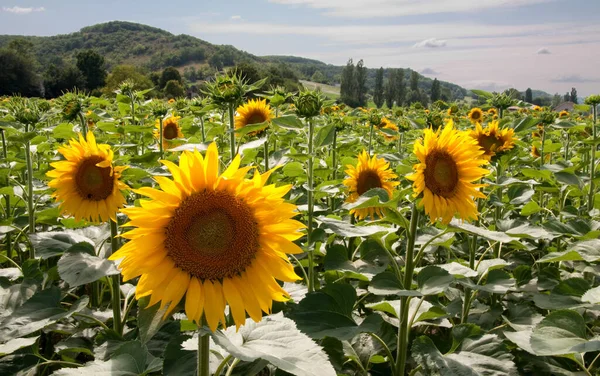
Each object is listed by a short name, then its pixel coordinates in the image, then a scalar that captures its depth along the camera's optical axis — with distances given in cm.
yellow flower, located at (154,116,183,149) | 482
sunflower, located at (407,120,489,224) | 221
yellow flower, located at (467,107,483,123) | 764
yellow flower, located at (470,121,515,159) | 337
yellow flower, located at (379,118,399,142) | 674
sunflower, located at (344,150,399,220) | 347
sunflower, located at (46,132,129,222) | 244
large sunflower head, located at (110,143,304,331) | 134
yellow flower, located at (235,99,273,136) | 401
